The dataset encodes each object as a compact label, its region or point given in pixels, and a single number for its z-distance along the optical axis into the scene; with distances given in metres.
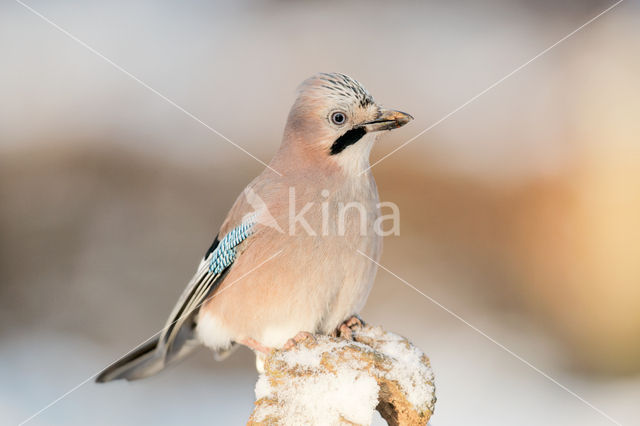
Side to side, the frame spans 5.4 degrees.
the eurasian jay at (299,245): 3.94
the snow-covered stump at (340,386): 3.85
